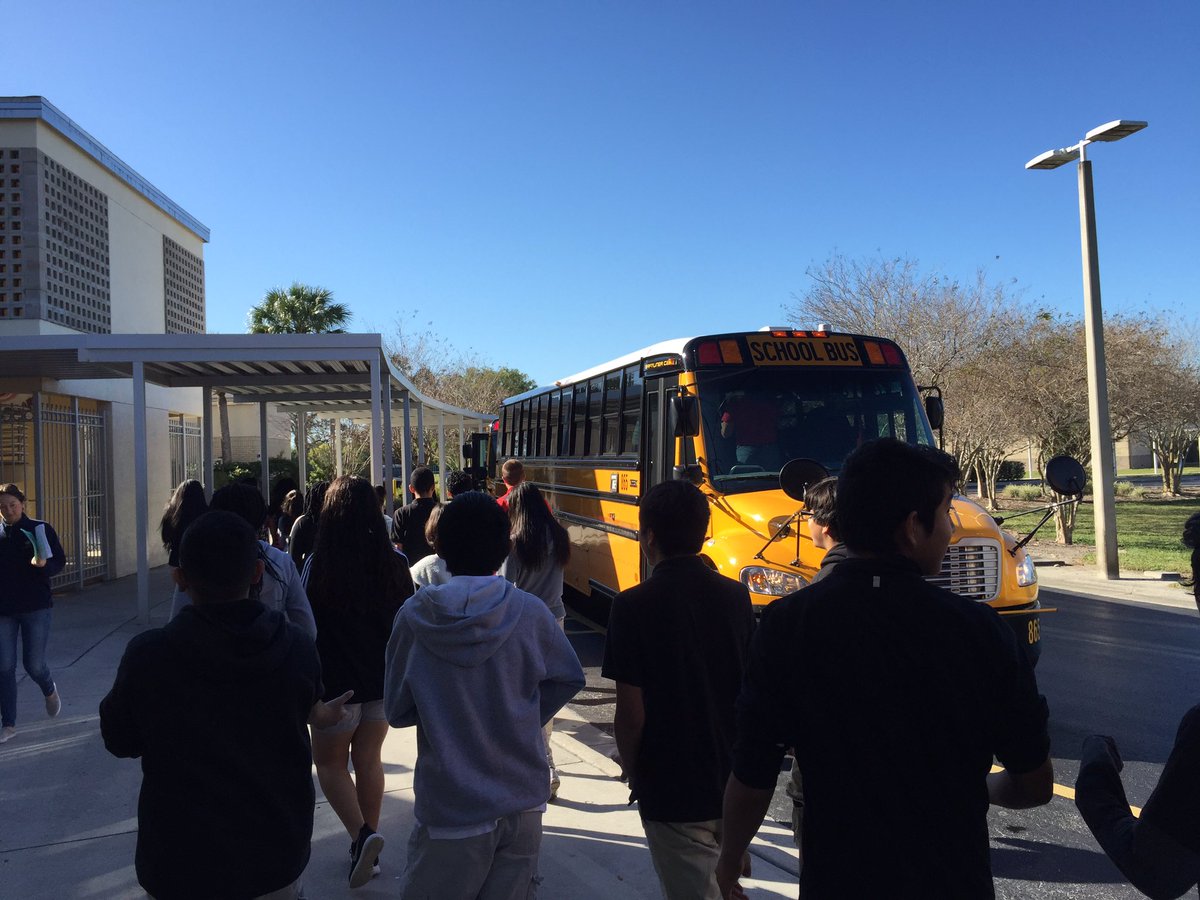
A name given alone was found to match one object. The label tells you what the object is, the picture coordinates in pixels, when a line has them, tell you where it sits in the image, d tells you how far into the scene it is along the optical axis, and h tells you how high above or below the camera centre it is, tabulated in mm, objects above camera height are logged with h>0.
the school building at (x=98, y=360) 10875 +1706
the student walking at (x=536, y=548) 5480 -440
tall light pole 14203 +1356
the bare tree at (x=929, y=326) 21547 +3288
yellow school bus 6480 +260
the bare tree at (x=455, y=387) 42094 +4429
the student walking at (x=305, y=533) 5648 -311
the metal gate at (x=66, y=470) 13023 +340
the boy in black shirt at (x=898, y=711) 1916 -537
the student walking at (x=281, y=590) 3994 -474
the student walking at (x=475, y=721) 2662 -739
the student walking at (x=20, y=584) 6453 -657
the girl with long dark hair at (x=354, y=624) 4078 -641
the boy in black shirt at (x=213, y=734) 2498 -696
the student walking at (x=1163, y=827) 1822 -772
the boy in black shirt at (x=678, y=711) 2883 -774
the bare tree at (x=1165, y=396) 26219 +1792
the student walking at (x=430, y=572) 4316 -445
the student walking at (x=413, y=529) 6789 -370
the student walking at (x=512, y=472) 8039 +42
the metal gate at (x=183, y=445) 18141 +891
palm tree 31078 +5945
